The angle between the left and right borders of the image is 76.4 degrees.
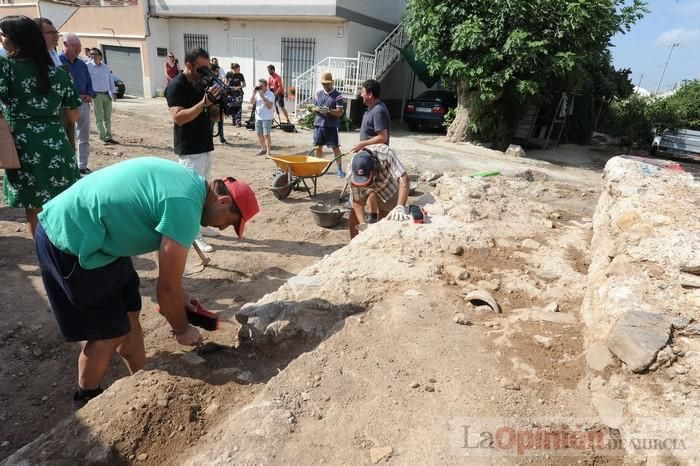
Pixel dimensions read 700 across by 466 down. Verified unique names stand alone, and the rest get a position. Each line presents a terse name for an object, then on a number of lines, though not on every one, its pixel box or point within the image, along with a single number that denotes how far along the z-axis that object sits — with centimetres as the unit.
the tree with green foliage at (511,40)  998
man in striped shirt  451
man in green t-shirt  195
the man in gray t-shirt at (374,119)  503
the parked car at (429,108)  1393
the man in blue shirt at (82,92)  626
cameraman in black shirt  410
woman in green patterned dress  312
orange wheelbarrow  622
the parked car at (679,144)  1380
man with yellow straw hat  726
